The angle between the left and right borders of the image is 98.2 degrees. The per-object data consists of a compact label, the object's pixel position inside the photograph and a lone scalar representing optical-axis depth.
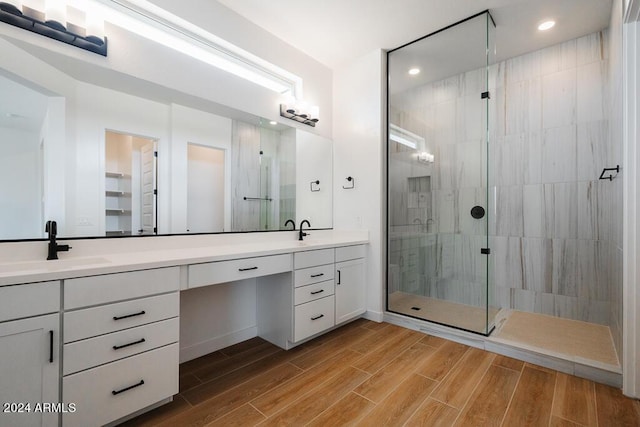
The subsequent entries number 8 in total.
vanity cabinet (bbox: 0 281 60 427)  1.07
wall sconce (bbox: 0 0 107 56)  1.44
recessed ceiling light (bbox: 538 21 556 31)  2.46
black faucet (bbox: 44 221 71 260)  1.49
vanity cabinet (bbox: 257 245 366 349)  2.19
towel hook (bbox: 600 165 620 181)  1.91
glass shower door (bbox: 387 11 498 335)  2.62
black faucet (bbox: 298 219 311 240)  2.76
